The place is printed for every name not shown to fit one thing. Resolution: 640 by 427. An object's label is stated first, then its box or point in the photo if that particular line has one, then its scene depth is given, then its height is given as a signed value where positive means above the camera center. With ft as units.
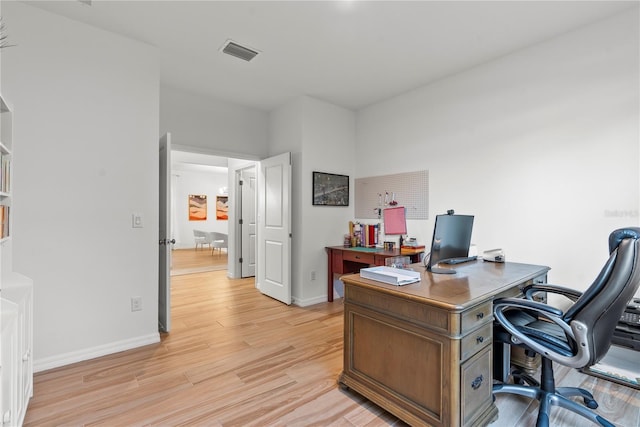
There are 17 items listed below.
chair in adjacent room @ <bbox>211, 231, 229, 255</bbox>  26.84 -2.52
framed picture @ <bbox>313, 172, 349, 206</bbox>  12.85 +1.08
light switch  8.51 -0.21
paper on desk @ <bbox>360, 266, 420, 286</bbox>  5.56 -1.23
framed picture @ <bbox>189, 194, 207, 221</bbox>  32.76 +0.65
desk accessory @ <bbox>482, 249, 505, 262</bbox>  8.03 -1.16
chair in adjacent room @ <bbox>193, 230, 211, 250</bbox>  29.63 -2.61
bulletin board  11.43 +0.83
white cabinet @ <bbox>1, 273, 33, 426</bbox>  4.36 -2.22
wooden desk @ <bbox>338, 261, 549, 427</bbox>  4.58 -2.30
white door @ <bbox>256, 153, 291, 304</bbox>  12.55 -0.66
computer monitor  6.31 -0.59
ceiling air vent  8.80 +5.03
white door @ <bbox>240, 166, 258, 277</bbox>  17.78 -0.37
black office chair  4.24 -1.83
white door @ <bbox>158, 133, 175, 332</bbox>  9.34 -0.85
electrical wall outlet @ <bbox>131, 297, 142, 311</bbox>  8.48 -2.62
